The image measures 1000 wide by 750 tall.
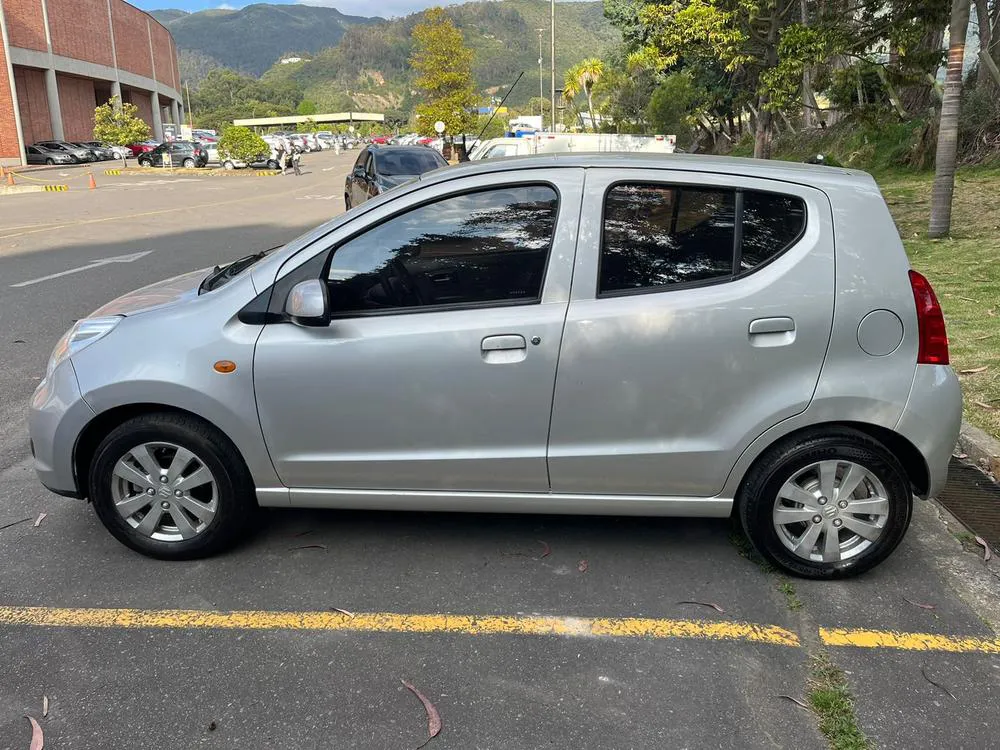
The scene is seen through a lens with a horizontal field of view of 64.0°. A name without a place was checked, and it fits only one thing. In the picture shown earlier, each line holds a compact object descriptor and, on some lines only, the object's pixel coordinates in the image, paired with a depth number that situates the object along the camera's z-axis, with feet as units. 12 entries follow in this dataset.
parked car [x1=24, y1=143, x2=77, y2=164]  169.17
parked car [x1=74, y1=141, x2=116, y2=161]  179.15
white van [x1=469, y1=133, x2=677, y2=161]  71.00
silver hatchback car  10.87
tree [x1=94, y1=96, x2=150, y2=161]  162.40
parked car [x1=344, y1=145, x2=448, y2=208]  45.06
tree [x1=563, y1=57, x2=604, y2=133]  208.33
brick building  169.37
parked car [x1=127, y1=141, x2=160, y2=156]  180.59
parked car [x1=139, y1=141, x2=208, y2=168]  149.38
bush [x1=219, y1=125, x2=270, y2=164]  139.74
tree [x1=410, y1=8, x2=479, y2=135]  130.93
